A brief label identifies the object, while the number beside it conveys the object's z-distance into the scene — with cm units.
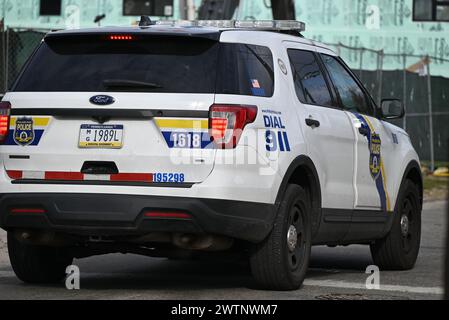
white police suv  1505
